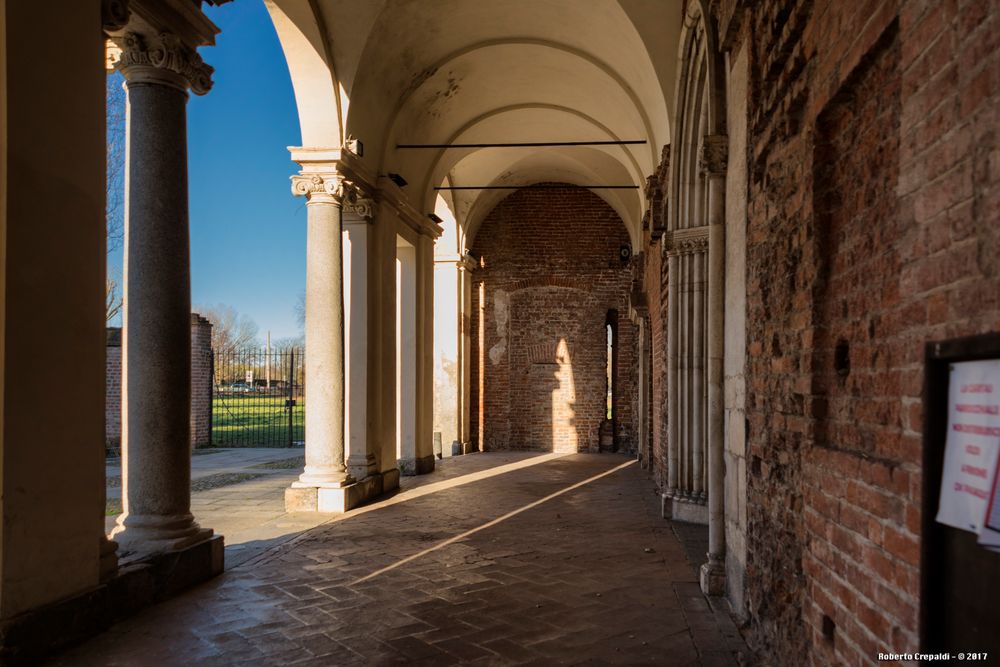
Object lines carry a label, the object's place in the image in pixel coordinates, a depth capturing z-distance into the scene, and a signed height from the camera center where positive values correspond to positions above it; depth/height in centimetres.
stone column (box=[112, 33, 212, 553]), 474 +34
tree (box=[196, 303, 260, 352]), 4202 +213
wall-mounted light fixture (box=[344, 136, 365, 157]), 794 +243
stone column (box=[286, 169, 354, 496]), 774 +32
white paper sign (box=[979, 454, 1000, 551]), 122 -30
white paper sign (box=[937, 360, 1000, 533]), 126 -17
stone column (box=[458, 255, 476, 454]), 1505 +11
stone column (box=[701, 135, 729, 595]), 441 -4
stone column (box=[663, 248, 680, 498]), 697 -11
